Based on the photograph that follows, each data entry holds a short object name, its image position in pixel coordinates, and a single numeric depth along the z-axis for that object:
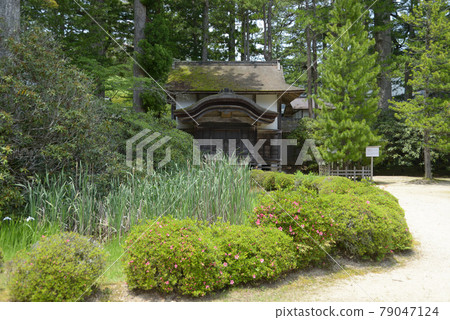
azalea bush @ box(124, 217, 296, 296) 2.79
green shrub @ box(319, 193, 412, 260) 3.84
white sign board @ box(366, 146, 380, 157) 12.49
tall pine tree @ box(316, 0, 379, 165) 13.20
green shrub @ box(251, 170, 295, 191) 9.14
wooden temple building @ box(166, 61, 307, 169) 12.89
